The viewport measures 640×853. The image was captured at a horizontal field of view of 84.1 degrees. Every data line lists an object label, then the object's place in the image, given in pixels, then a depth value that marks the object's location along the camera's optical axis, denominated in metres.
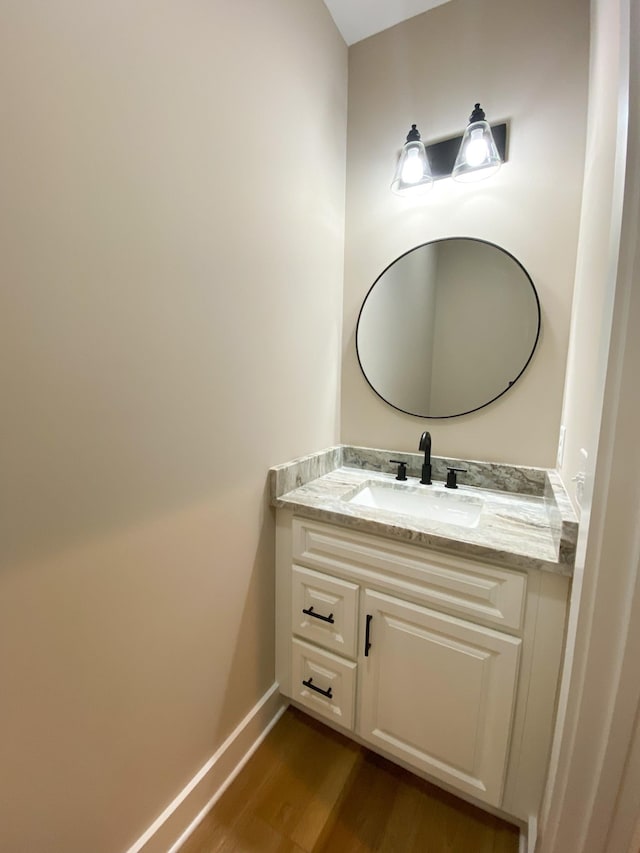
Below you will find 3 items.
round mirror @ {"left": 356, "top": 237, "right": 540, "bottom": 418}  1.37
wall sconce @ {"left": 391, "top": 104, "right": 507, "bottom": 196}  1.25
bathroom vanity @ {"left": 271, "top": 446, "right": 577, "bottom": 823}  0.93
